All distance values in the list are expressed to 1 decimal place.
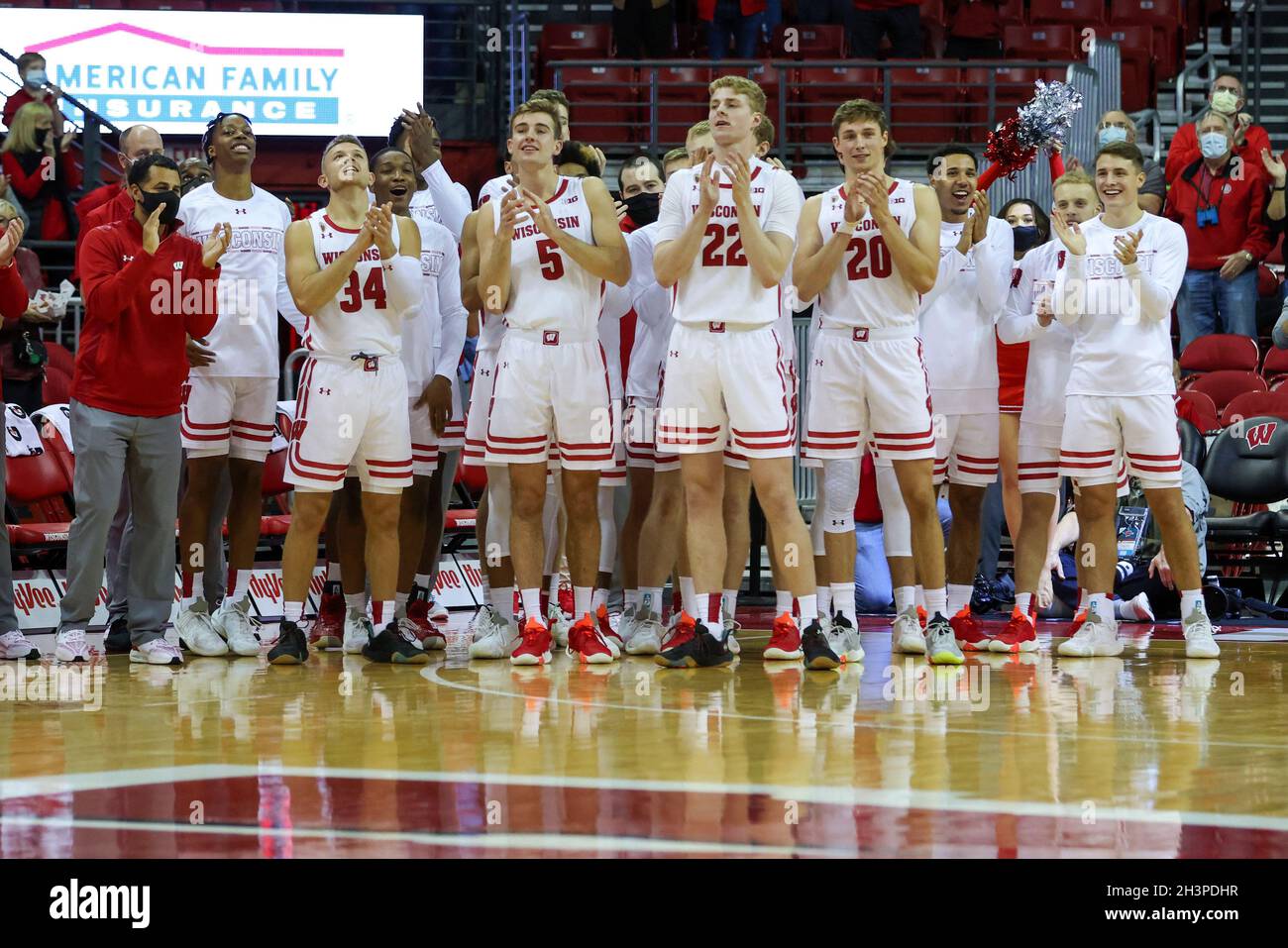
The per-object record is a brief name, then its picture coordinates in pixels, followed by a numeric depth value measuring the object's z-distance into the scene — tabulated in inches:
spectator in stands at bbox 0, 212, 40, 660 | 287.6
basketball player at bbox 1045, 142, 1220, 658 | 287.3
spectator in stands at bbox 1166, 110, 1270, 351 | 500.1
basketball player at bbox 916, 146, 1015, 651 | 298.5
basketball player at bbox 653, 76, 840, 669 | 270.5
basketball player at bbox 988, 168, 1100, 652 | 302.5
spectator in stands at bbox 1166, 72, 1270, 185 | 514.6
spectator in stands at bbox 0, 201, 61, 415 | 373.6
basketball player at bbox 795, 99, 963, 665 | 276.4
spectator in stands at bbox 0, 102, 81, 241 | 501.0
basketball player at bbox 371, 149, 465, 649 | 308.3
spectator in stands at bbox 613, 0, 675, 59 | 605.0
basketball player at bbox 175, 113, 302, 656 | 299.4
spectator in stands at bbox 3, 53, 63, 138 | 508.1
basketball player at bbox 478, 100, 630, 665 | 281.0
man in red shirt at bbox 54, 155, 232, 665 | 283.0
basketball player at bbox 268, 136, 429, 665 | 283.7
